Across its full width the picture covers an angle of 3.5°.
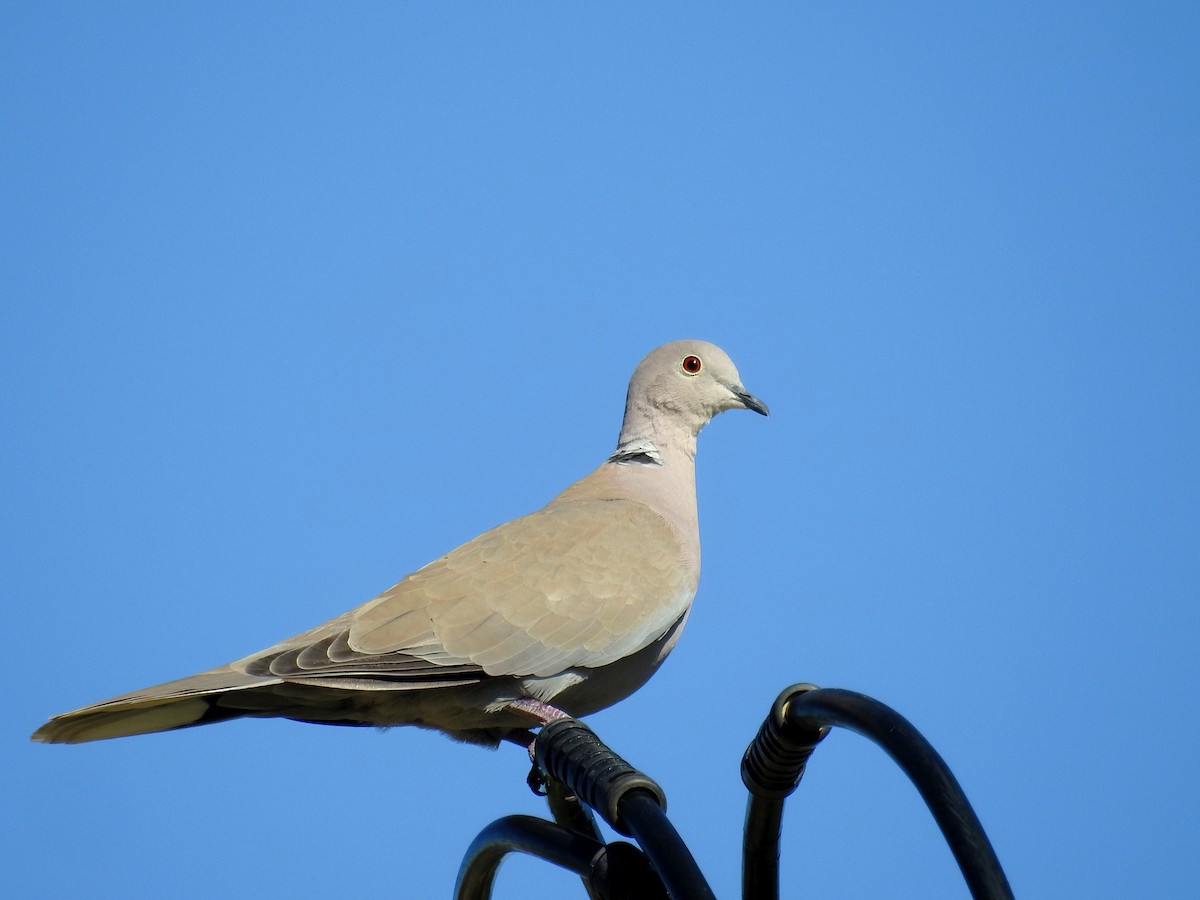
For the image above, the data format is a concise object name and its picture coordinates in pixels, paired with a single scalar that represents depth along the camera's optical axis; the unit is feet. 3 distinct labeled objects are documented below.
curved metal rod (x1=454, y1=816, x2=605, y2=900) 24.06
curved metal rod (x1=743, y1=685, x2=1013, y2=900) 18.56
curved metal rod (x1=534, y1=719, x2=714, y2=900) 20.21
